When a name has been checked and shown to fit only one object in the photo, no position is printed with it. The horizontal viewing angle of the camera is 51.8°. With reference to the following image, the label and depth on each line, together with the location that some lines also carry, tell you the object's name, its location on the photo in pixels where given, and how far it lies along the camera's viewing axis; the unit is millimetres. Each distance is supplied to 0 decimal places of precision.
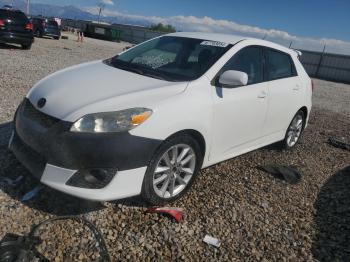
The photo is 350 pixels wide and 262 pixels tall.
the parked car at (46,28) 27047
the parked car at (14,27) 14812
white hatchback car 3057
